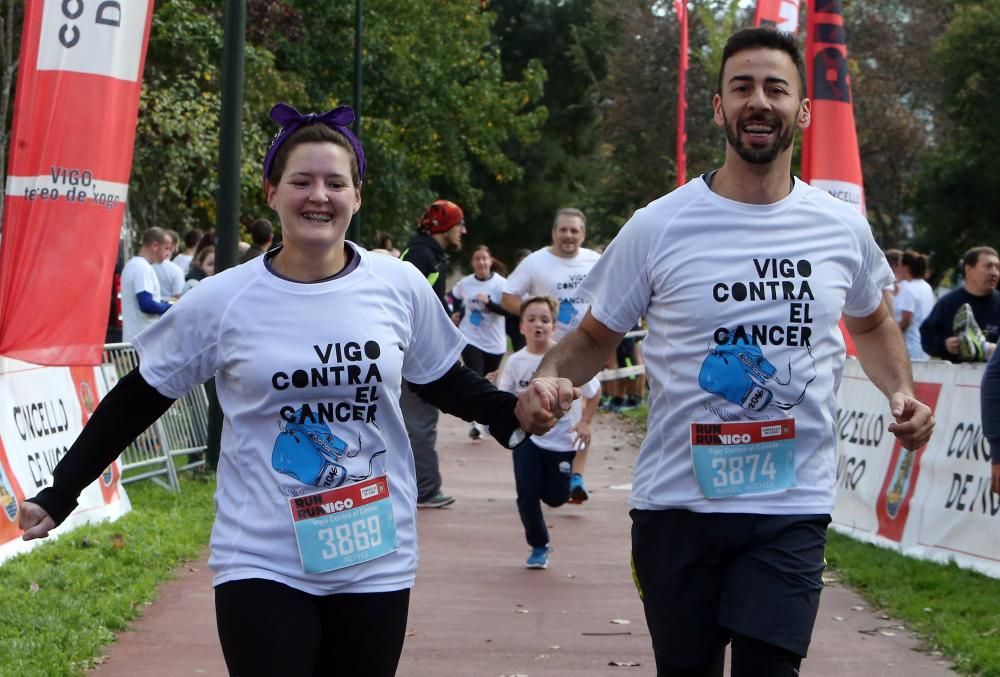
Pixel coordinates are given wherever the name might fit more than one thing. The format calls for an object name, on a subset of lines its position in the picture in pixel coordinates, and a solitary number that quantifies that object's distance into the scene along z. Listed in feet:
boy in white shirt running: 31.96
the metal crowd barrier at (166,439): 39.93
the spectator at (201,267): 52.06
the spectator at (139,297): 44.73
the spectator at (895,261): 54.86
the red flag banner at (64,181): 30.68
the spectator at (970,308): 40.24
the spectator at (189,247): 60.75
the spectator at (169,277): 50.31
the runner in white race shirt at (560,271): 44.91
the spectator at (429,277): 40.09
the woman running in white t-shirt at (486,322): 59.52
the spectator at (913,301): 53.52
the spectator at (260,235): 45.62
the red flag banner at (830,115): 41.04
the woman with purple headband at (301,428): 13.35
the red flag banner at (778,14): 47.37
